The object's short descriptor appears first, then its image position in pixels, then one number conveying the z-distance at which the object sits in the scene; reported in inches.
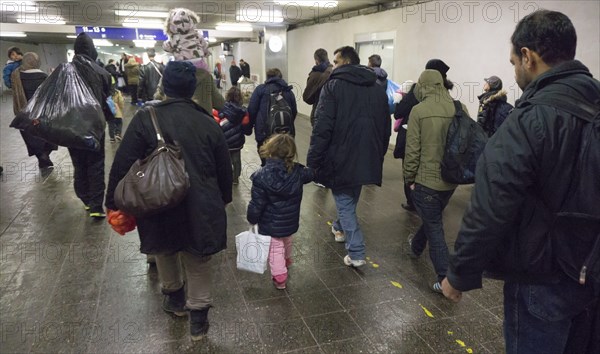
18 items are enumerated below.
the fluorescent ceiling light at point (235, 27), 581.0
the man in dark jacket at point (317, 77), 197.9
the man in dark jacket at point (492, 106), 181.2
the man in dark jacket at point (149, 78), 327.6
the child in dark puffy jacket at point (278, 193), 107.4
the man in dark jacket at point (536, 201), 50.6
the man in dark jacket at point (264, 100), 169.3
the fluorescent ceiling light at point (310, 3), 353.1
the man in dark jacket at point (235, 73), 575.2
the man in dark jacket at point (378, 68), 200.5
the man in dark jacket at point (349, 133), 119.0
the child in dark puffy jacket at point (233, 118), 167.5
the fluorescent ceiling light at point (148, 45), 1040.2
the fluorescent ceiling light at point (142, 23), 541.6
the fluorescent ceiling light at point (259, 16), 439.8
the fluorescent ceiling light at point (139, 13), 442.0
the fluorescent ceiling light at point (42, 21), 557.5
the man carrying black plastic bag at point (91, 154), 154.3
